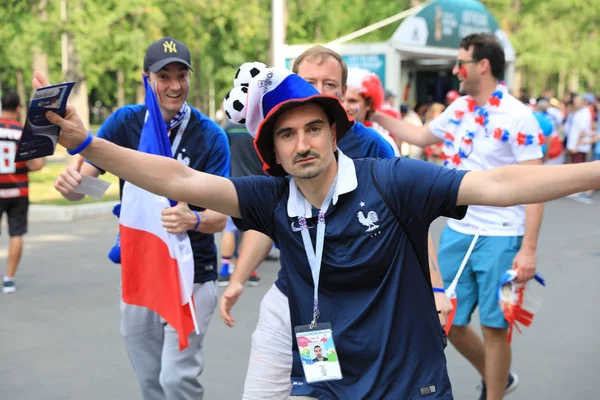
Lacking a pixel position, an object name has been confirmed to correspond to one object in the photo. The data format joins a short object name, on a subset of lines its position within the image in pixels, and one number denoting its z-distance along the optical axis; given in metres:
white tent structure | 17.78
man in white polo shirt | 4.64
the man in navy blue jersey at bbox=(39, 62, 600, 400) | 2.67
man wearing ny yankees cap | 4.01
